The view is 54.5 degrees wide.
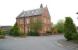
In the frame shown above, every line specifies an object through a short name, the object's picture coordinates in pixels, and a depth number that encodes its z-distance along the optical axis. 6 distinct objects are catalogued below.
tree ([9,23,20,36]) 21.11
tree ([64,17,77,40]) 11.87
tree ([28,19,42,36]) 23.86
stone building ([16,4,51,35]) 26.09
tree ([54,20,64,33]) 26.96
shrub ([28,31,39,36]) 22.17
